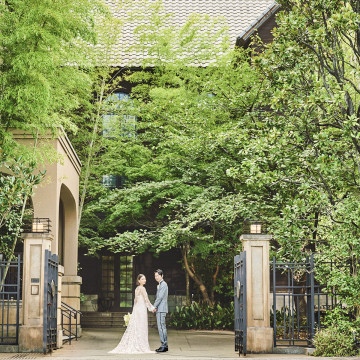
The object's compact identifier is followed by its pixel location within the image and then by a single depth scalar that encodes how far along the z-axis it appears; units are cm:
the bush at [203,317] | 2214
